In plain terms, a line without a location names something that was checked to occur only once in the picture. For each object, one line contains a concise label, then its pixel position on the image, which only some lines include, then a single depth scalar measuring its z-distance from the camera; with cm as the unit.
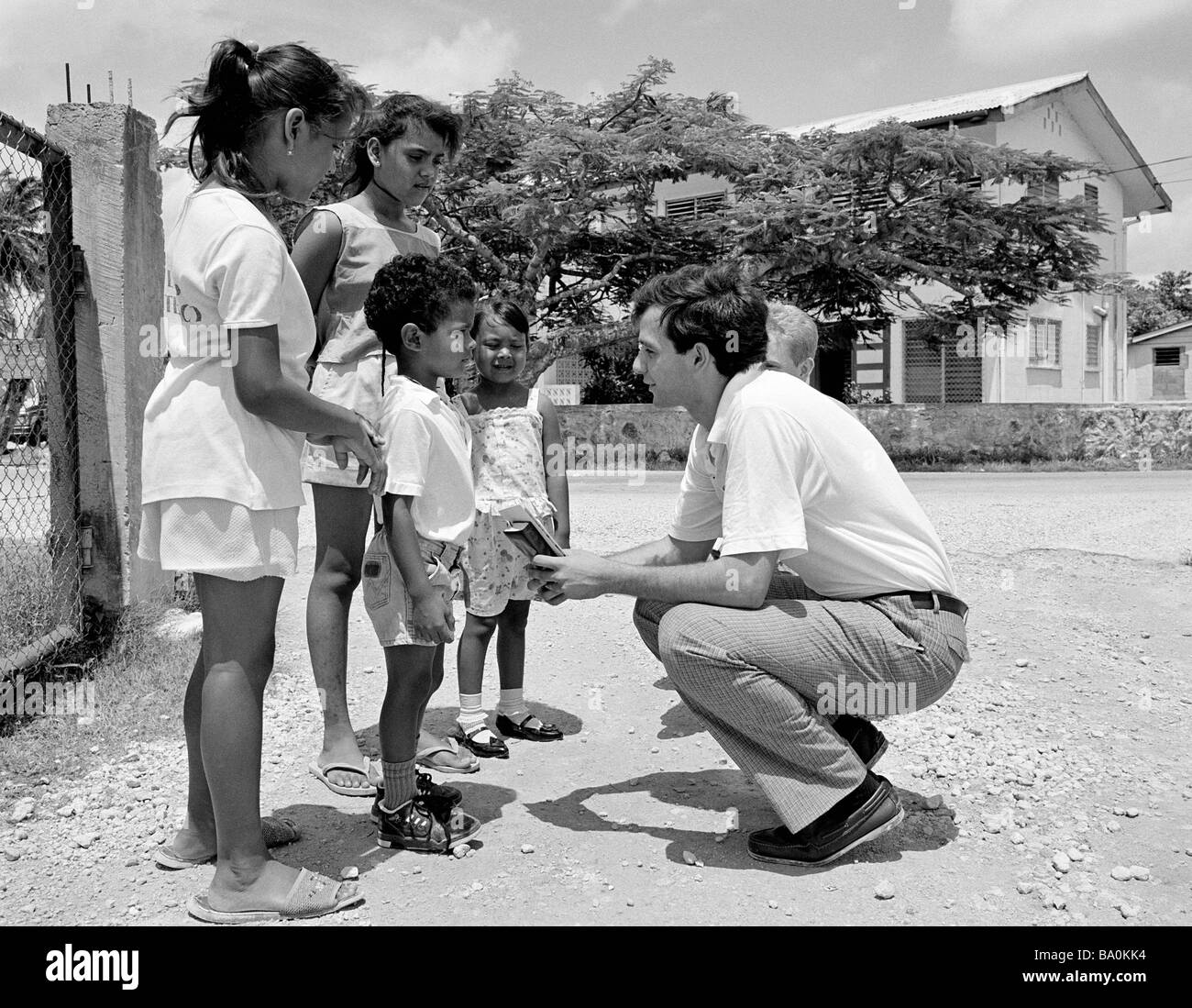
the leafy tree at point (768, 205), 1742
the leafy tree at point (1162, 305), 4921
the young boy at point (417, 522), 283
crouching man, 283
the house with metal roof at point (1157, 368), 3441
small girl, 387
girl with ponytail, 237
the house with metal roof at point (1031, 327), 2092
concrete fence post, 496
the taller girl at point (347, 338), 337
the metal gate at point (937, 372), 2214
